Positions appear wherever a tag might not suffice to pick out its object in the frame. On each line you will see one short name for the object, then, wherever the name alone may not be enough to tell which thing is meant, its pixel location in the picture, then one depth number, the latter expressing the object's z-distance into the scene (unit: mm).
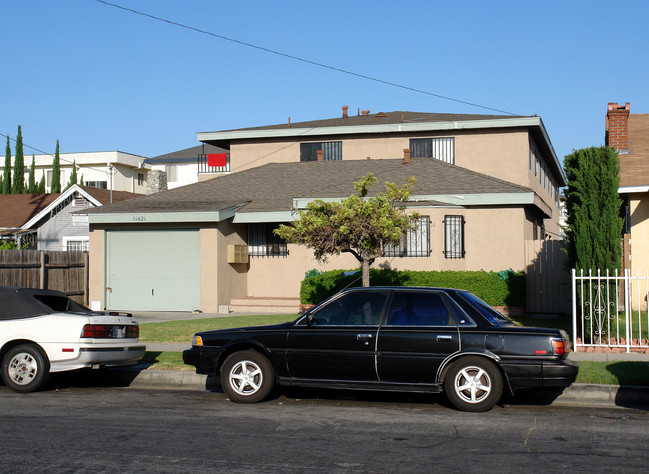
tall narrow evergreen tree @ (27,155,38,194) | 57750
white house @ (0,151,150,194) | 59031
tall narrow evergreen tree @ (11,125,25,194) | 55875
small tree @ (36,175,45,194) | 58281
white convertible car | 10000
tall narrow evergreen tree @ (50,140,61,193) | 56953
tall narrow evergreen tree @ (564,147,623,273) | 12805
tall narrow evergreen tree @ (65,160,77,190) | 55862
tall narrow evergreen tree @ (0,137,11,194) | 55106
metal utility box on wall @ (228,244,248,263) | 21594
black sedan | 8461
